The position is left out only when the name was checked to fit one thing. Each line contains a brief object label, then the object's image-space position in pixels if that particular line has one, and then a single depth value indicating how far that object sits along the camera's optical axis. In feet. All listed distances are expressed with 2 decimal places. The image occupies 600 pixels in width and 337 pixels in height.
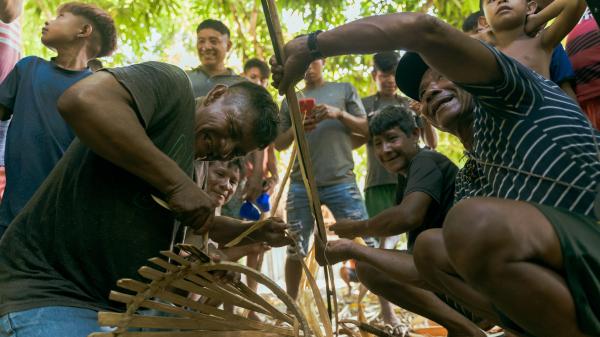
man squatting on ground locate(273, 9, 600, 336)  4.03
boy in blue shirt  7.27
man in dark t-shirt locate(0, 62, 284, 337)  4.40
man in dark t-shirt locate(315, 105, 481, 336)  7.53
